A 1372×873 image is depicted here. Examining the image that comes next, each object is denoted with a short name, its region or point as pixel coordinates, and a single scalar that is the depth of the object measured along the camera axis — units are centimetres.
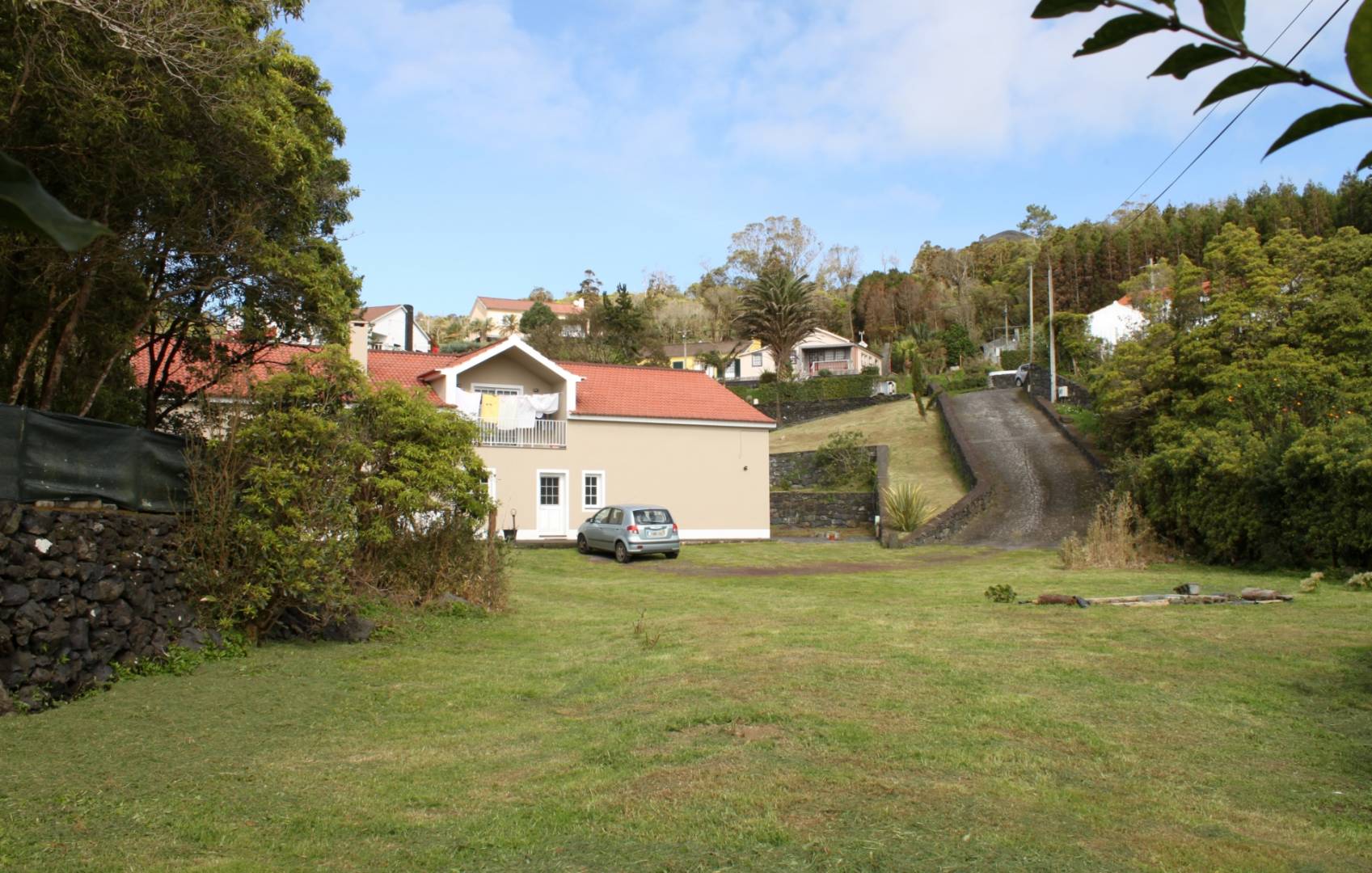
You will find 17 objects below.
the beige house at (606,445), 2927
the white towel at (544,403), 2972
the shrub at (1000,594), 1462
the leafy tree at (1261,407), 1741
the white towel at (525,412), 2948
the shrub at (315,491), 1070
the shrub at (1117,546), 2022
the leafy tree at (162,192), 934
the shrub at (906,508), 2967
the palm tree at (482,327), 8157
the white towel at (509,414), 2928
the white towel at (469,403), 2884
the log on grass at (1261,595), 1388
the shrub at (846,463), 3666
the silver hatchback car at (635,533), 2428
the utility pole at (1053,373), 4500
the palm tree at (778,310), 5359
